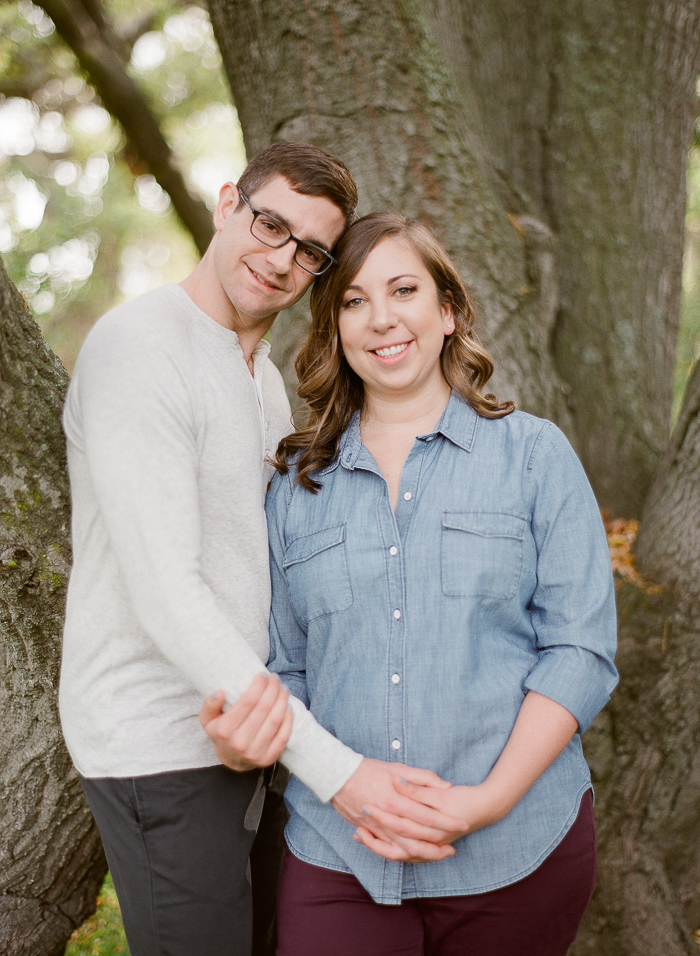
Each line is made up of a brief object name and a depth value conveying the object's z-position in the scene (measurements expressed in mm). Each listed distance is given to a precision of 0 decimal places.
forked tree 2281
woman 1849
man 1604
